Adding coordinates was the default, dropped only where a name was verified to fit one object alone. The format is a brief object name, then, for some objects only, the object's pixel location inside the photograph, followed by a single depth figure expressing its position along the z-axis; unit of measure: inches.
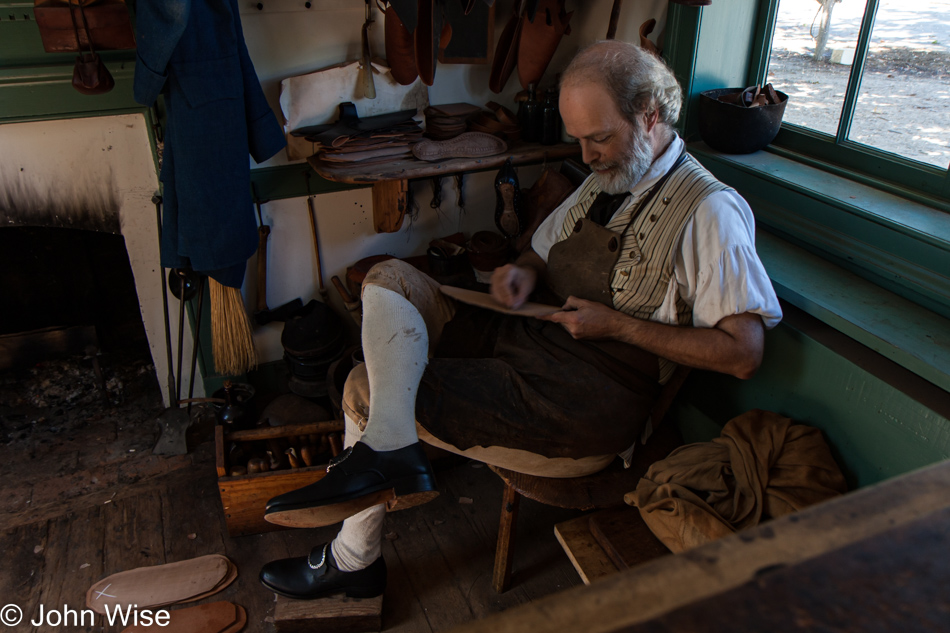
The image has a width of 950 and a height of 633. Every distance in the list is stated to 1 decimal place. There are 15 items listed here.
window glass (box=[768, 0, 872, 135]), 79.9
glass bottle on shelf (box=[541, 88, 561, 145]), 106.7
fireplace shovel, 109.3
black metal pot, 87.1
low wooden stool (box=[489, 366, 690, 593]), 68.9
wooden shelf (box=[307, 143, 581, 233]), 95.9
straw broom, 104.5
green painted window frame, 71.8
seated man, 63.0
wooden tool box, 88.8
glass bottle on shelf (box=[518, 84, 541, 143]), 108.0
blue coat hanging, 78.8
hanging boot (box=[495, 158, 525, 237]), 103.3
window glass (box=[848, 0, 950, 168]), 69.4
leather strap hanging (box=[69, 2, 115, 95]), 82.1
